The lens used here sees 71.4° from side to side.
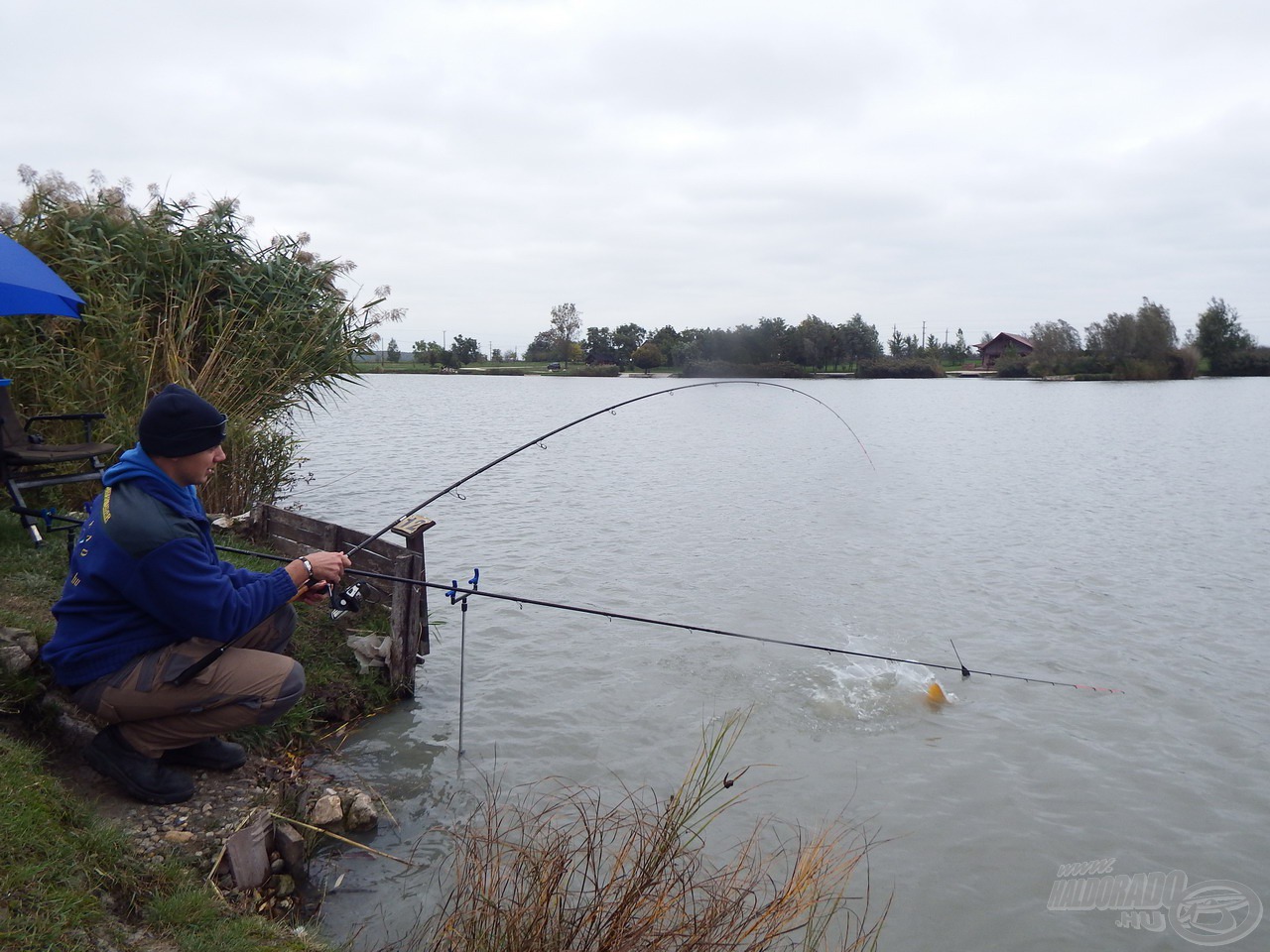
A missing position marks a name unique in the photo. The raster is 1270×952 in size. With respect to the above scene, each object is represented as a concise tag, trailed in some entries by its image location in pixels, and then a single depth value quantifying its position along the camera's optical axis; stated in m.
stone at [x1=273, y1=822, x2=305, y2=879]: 3.51
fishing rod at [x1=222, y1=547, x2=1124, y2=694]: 6.04
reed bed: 7.61
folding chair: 5.78
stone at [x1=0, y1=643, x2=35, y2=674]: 3.68
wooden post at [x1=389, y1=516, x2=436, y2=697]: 5.27
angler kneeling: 3.13
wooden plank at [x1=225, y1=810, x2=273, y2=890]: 3.26
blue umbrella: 5.32
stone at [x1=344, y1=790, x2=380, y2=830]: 4.04
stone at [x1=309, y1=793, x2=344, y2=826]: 3.89
